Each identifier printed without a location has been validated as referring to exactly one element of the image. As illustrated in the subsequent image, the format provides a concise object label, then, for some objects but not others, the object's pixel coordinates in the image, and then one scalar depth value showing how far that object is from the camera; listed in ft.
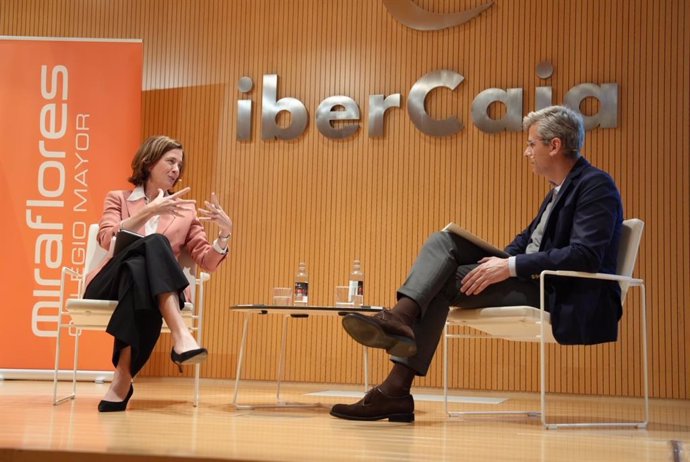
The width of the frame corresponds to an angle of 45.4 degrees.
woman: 11.07
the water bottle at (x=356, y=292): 13.48
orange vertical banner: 18.62
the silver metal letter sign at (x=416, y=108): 18.30
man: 10.20
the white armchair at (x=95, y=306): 11.67
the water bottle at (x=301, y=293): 13.58
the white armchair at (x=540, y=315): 10.44
